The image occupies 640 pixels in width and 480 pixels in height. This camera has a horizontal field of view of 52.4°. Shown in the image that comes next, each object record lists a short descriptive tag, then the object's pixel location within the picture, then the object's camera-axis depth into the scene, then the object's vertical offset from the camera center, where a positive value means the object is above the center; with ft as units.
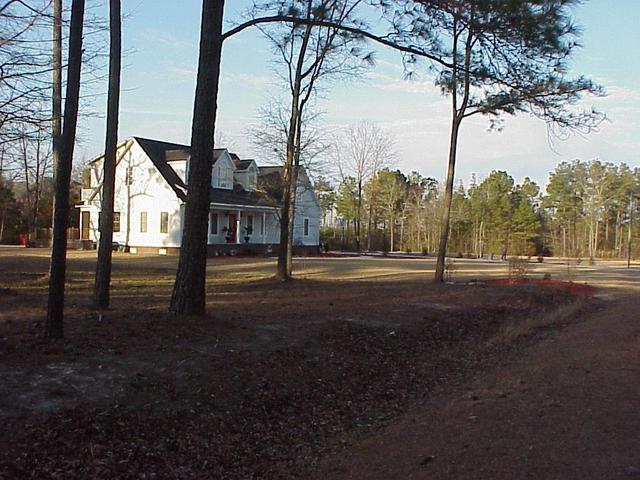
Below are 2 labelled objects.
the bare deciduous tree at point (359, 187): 166.09 +14.02
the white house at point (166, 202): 117.60 +5.93
